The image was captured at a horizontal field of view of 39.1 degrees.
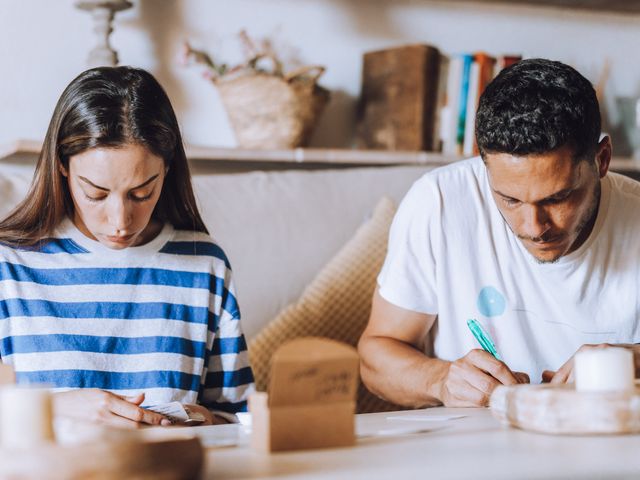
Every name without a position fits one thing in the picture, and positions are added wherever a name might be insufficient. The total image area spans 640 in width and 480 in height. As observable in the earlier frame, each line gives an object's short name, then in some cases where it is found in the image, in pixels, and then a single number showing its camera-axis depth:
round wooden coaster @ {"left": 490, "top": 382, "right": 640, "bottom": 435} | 0.86
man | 1.42
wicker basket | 2.36
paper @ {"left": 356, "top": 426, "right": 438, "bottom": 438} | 0.91
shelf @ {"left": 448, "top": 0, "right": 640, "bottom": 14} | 2.82
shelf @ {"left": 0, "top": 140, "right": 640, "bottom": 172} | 2.32
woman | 1.37
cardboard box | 0.77
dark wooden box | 2.53
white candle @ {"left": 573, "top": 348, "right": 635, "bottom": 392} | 0.90
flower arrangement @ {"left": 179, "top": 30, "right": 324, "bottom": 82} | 2.37
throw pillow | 1.95
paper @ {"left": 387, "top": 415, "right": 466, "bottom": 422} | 1.07
